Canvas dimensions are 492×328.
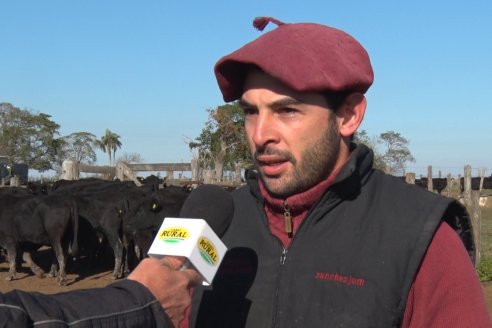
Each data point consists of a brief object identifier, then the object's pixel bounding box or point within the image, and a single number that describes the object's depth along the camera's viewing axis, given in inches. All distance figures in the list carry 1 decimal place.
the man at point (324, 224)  69.9
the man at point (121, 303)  49.1
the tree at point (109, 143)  3152.1
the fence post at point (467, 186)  779.8
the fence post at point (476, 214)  416.6
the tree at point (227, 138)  1752.8
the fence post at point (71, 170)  860.0
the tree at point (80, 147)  2797.7
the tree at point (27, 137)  2277.3
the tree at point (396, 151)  2294.5
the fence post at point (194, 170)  769.7
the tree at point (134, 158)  2407.0
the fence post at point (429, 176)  806.2
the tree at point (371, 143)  1737.9
